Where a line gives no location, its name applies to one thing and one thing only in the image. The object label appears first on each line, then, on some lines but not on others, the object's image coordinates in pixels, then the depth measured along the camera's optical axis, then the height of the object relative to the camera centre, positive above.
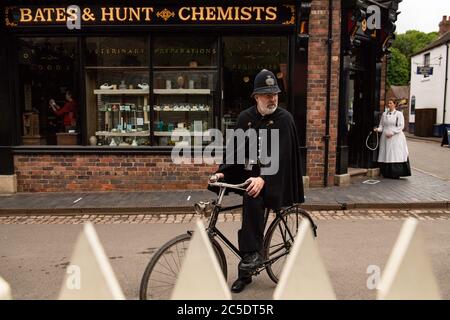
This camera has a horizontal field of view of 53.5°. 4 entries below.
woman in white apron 10.80 -0.71
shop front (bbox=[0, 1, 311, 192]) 9.09 +0.69
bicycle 3.38 -1.13
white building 27.27 +2.40
